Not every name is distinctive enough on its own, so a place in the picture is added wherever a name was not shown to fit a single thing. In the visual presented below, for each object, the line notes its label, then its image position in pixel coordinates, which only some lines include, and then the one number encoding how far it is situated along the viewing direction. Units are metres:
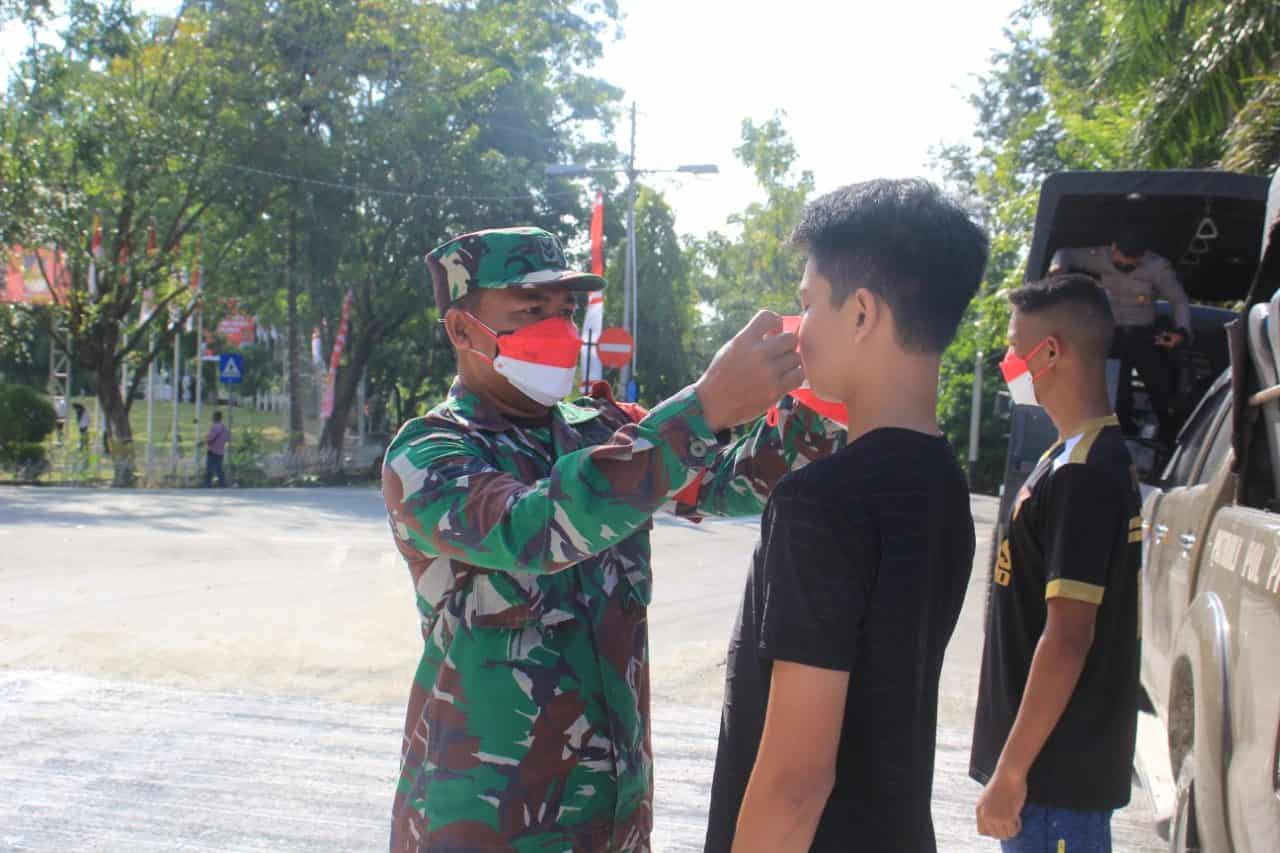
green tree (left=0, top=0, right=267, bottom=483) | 24.39
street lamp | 23.14
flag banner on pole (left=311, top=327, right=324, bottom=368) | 32.28
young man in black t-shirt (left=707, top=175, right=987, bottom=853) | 1.61
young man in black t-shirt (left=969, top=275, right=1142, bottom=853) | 2.58
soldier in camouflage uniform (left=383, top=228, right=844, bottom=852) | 1.91
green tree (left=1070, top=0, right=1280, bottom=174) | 9.14
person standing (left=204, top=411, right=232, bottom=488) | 24.56
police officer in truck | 7.17
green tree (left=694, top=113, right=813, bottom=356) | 35.72
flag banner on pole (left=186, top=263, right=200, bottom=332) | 28.42
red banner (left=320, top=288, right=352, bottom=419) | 28.98
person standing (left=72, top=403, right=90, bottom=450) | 36.47
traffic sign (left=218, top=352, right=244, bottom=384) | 25.20
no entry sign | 21.06
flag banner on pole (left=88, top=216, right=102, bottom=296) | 26.59
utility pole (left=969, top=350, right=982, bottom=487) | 26.17
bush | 24.92
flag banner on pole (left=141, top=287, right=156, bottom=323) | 29.41
